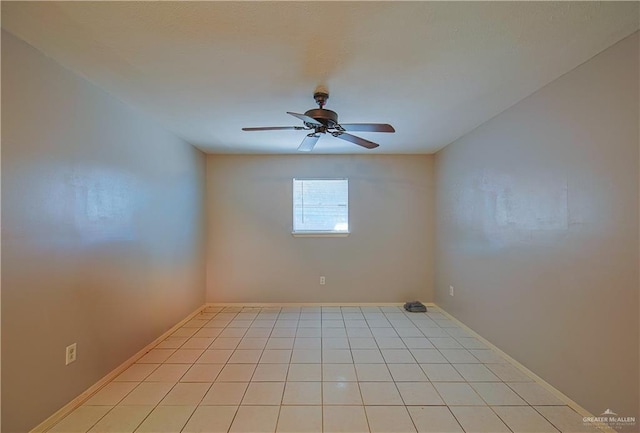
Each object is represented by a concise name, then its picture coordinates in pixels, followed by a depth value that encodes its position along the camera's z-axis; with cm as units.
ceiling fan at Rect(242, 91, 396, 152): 209
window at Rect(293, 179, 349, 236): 437
